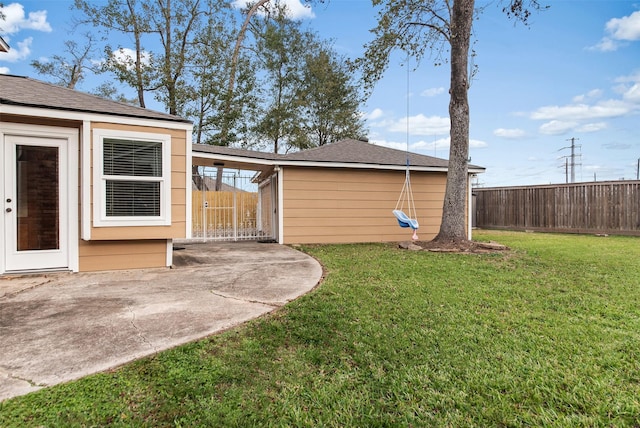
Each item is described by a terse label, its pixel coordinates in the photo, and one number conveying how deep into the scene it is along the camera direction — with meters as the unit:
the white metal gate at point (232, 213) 10.39
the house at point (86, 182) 4.66
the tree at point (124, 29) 15.03
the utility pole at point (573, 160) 27.41
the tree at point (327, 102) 19.20
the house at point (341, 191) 8.86
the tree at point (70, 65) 15.71
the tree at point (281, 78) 18.27
